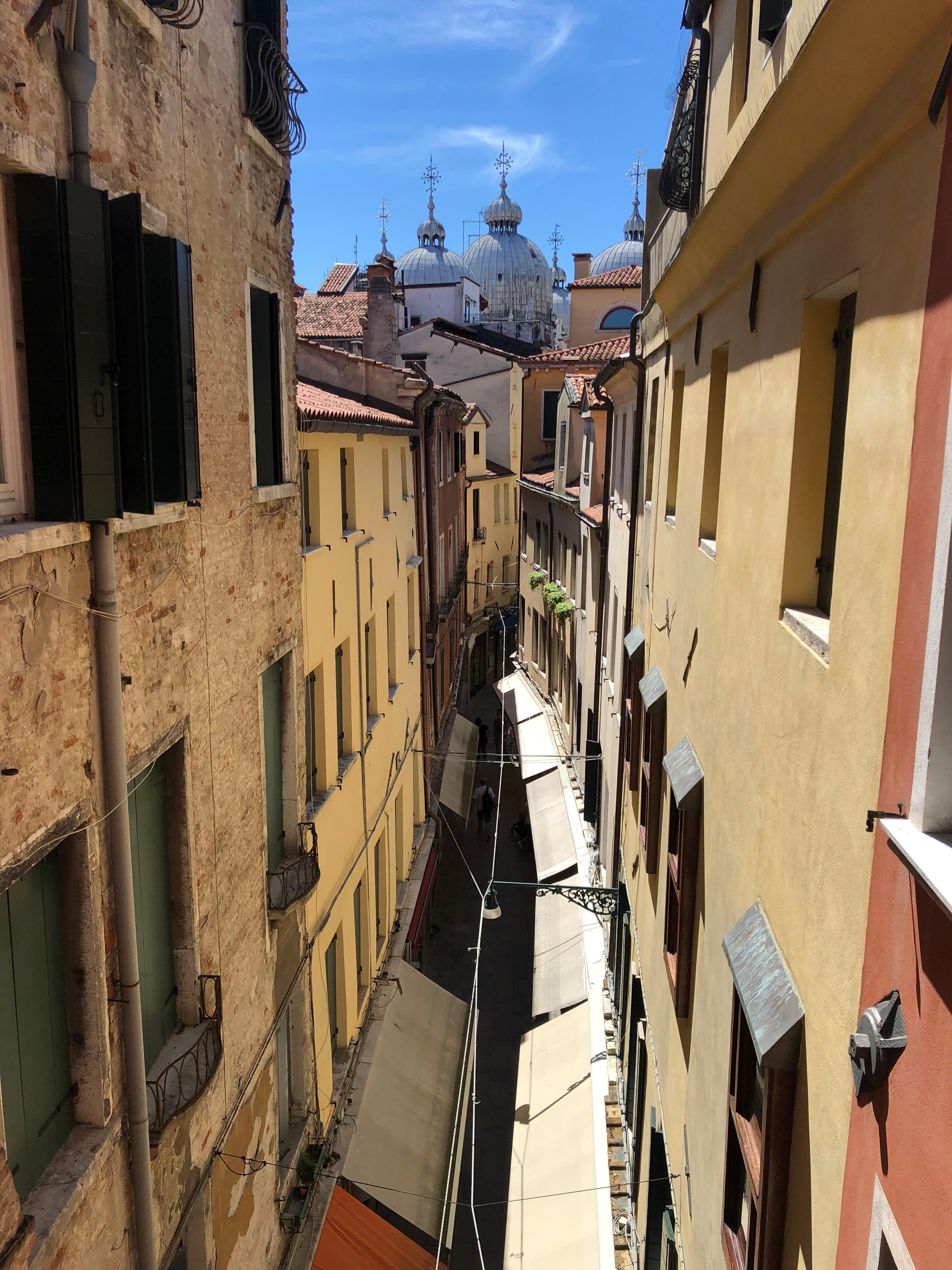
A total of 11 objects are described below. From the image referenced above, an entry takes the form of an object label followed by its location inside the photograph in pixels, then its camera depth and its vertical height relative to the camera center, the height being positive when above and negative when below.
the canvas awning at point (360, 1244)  8.80 -7.34
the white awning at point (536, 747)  20.38 -6.55
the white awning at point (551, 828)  16.39 -6.80
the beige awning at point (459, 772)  20.19 -7.16
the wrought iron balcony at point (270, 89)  6.93 +2.58
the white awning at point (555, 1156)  9.24 -7.42
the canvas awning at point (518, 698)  24.66 -6.65
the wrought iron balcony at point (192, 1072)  5.32 -3.63
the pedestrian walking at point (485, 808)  22.80 -8.42
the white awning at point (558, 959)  13.05 -7.18
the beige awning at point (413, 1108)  10.30 -7.67
